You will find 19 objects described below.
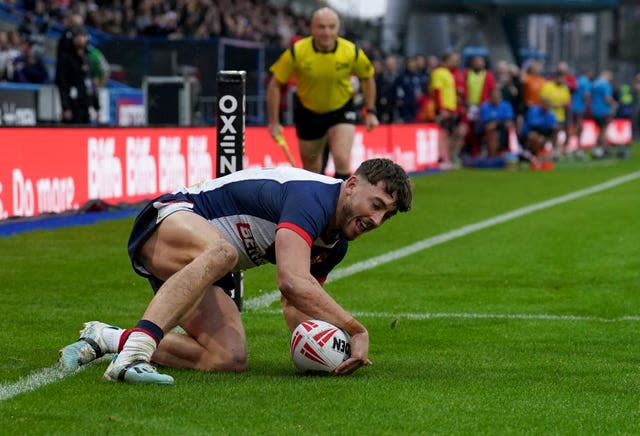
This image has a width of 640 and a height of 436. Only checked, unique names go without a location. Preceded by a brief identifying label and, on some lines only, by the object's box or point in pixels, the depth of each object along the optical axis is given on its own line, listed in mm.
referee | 14219
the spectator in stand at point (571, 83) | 38344
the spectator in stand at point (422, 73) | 32344
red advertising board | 14562
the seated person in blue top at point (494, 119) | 30881
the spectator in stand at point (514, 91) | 32562
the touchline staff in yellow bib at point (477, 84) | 30578
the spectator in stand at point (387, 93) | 29817
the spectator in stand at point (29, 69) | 22594
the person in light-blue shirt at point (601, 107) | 37250
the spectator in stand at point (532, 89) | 32875
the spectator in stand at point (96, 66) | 21719
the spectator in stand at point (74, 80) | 20078
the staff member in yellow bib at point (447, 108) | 29453
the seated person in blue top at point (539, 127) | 31844
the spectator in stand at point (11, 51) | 22234
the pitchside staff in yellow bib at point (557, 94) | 33938
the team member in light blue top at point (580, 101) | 39031
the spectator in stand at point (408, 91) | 31656
